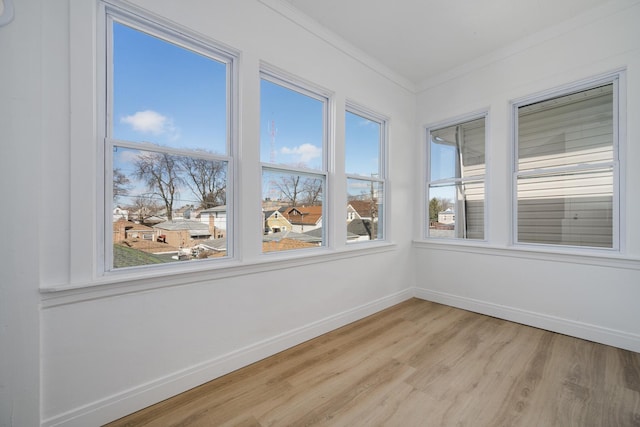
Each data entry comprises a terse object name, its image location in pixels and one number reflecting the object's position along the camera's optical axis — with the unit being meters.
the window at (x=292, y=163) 2.39
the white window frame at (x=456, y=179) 3.24
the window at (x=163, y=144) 1.66
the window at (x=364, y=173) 3.10
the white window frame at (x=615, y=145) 2.44
